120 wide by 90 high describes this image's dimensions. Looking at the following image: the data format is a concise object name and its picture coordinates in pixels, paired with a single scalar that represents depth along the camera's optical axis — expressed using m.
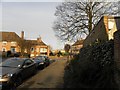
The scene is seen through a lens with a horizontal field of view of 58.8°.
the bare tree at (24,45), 27.44
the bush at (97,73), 3.57
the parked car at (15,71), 5.11
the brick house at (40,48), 38.61
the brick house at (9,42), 33.86
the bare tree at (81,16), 19.58
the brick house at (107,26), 7.20
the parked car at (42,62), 11.38
